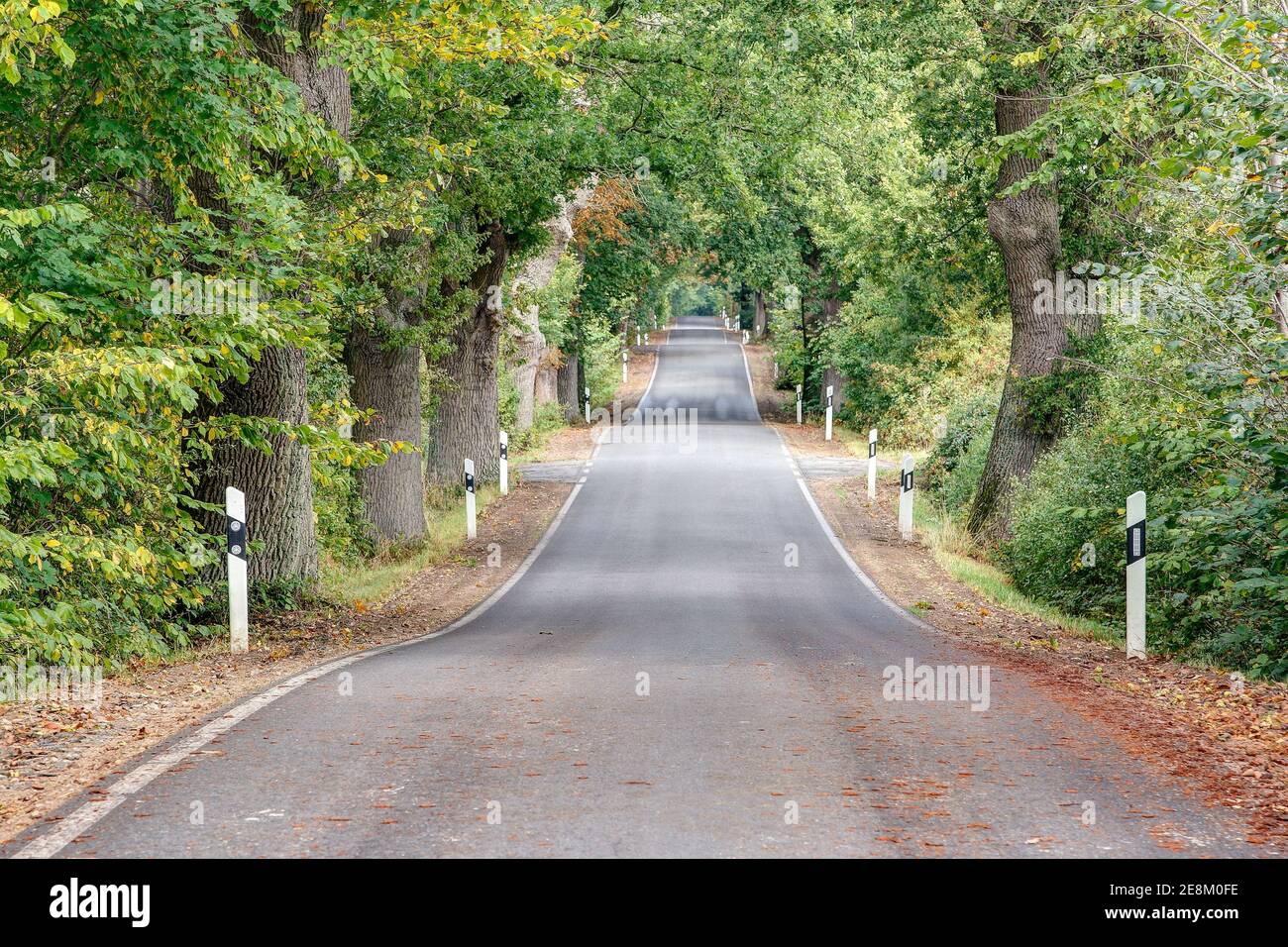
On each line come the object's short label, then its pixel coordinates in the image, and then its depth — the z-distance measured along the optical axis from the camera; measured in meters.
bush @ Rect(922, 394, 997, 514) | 25.19
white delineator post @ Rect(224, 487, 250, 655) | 11.48
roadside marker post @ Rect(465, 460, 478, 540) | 22.63
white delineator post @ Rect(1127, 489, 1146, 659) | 11.25
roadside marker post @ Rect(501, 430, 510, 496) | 28.44
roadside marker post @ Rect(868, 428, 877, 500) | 27.41
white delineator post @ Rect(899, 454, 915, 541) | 22.23
